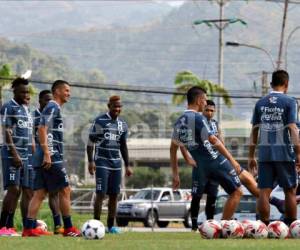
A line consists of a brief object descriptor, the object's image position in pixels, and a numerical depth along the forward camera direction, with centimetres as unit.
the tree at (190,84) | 7887
